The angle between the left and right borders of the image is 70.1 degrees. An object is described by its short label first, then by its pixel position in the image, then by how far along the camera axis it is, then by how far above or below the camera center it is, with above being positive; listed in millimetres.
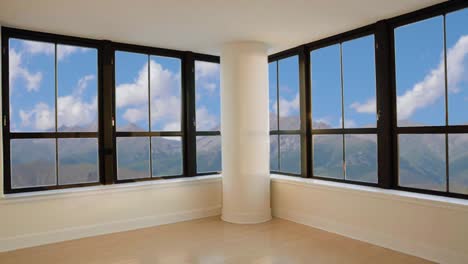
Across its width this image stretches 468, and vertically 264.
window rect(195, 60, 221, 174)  5312 +257
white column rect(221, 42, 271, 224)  4613 +39
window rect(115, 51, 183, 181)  4680 +271
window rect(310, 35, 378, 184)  4141 +232
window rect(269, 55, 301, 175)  5051 +236
